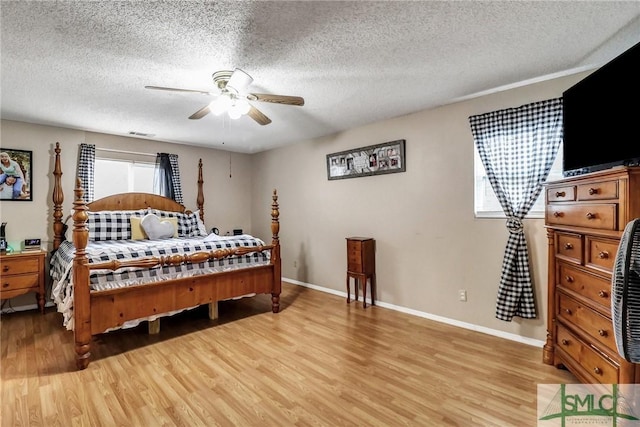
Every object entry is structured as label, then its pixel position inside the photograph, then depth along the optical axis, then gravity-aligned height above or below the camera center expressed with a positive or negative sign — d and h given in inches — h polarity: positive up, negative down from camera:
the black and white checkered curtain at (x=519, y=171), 102.4 +14.1
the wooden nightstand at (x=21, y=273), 130.0 -25.9
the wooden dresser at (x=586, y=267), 60.9 -14.0
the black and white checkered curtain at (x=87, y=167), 161.2 +25.1
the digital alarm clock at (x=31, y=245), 141.8 -14.3
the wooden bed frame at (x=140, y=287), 94.9 -28.4
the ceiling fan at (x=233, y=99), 91.7 +35.2
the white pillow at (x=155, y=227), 159.9 -7.2
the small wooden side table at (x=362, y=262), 149.3 -24.9
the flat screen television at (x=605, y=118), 64.0 +22.2
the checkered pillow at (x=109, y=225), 153.2 -5.7
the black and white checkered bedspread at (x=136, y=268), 102.0 -20.3
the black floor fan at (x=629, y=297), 35.5 -10.2
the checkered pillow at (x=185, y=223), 179.0 -5.8
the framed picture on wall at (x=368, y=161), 144.2 +26.5
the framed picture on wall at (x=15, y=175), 143.8 +19.3
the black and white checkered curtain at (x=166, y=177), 190.9 +23.2
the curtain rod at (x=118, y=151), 171.4 +36.7
